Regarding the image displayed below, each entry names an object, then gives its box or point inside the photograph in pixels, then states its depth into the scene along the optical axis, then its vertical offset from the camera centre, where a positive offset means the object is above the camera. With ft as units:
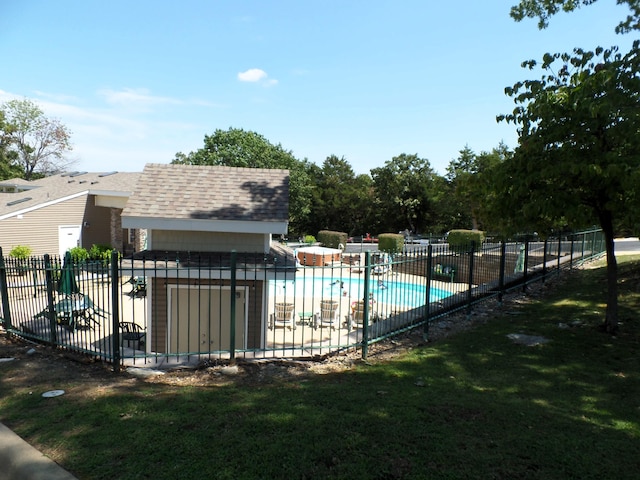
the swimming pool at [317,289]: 69.26 -12.10
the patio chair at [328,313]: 46.78 -10.33
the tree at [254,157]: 137.59 +21.39
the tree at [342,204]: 170.37 +7.31
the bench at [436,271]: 52.39 -6.60
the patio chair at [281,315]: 47.39 -10.53
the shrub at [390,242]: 113.99 -5.24
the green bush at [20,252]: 66.80 -5.25
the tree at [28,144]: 170.50 +32.85
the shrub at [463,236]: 100.68 -2.93
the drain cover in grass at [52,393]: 17.46 -7.20
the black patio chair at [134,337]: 34.78 -9.75
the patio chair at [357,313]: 44.39 -10.17
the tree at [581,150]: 21.57 +4.15
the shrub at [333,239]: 127.65 -5.10
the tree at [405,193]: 156.87 +11.03
